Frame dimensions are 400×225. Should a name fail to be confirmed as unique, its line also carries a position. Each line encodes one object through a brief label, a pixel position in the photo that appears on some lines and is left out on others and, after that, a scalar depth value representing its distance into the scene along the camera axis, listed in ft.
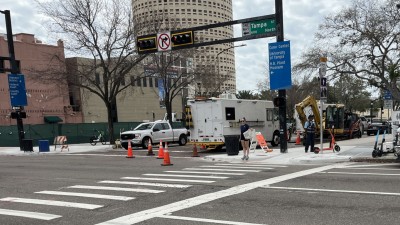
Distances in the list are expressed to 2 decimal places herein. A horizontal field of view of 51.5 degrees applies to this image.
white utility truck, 71.26
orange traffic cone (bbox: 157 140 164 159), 61.80
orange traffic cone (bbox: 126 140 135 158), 67.80
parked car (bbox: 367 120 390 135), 133.04
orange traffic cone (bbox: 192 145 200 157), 66.80
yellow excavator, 89.54
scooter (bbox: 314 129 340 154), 56.74
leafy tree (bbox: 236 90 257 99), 225.76
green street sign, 62.34
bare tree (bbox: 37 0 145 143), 94.94
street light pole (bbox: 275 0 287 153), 61.04
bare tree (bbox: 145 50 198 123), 109.50
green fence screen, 114.73
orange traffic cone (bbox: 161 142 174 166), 51.09
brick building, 164.04
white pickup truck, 88.12
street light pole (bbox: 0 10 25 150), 93.18
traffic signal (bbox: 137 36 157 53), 70.49
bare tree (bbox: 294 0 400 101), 104.47
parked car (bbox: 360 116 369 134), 145.40
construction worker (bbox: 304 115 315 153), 59.98
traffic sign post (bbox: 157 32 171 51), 69.31
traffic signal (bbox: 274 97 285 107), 61.26
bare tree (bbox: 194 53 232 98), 118.46
